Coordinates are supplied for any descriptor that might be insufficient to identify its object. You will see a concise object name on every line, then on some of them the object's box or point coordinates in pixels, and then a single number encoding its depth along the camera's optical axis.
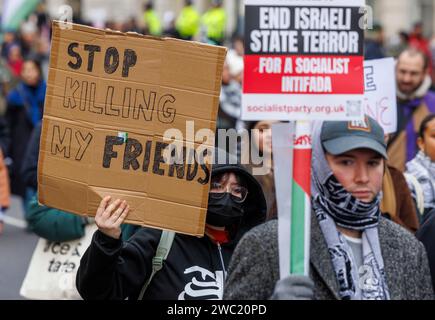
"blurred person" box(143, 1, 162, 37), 41.08
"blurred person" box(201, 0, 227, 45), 24.52
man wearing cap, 5.15
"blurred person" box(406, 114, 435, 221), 9.64
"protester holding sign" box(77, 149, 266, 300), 6.21
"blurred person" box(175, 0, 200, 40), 31.99
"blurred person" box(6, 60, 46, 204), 18.16
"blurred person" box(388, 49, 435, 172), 11.83
